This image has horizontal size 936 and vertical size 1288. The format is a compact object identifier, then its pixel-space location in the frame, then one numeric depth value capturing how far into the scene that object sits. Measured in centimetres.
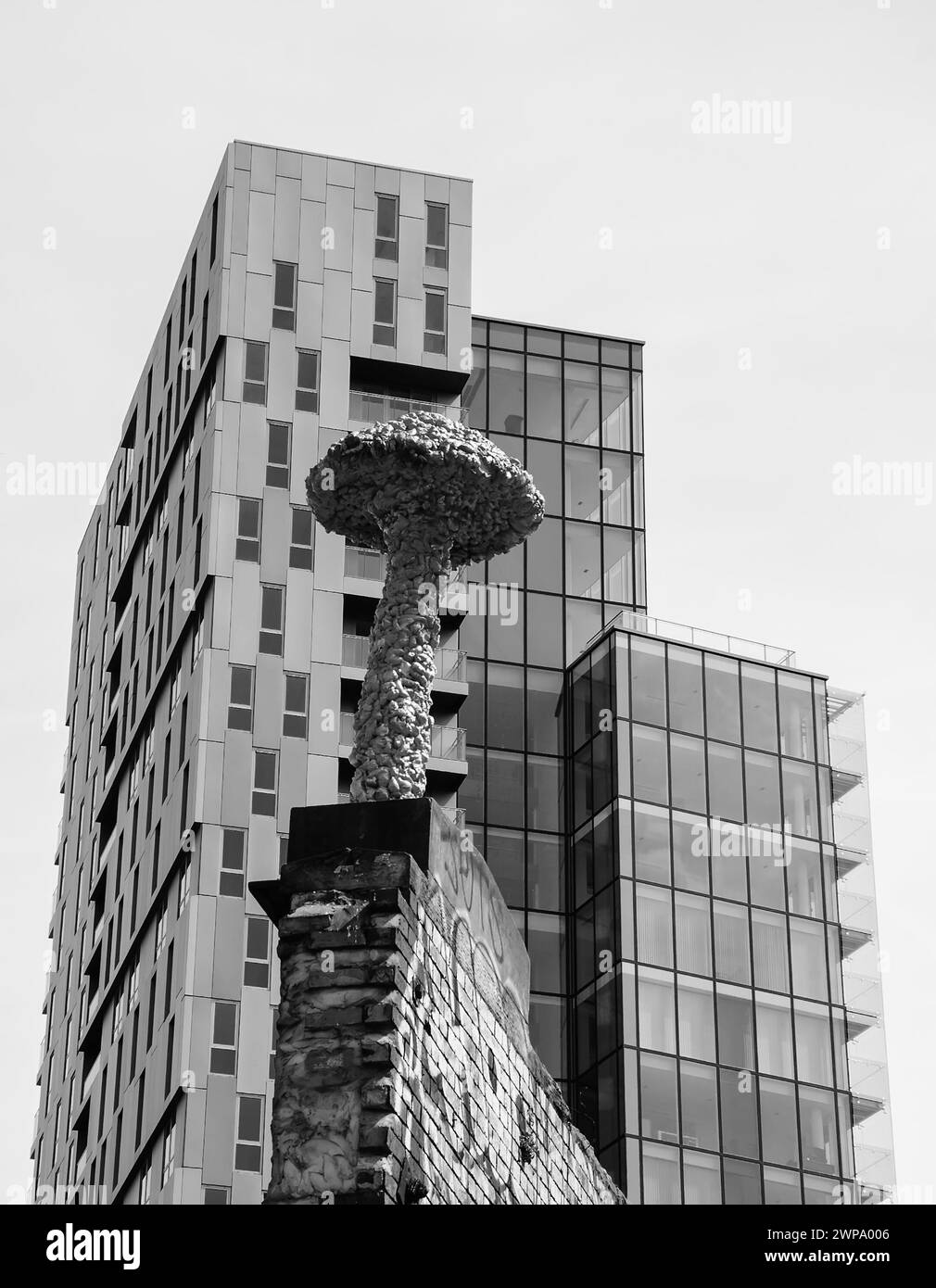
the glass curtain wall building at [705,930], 5494
